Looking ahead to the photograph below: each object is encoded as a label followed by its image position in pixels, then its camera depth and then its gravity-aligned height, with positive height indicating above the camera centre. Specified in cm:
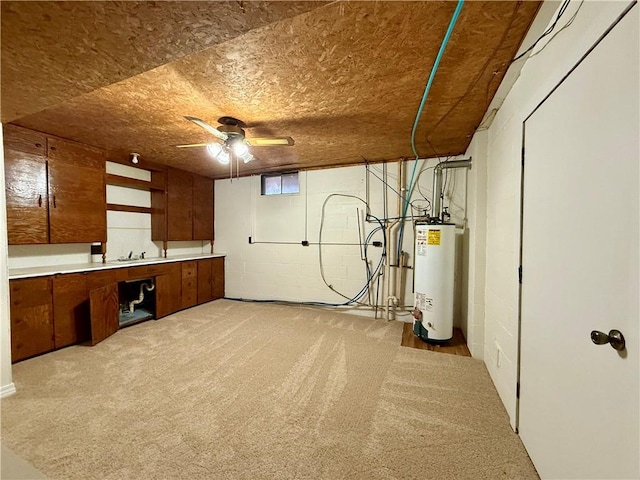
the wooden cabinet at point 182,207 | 391 +46
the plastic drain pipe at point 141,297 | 348 -91
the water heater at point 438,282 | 268 -51
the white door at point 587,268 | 74 -12
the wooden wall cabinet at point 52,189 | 239 +48
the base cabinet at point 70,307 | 230 -79
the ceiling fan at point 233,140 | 221 +87
